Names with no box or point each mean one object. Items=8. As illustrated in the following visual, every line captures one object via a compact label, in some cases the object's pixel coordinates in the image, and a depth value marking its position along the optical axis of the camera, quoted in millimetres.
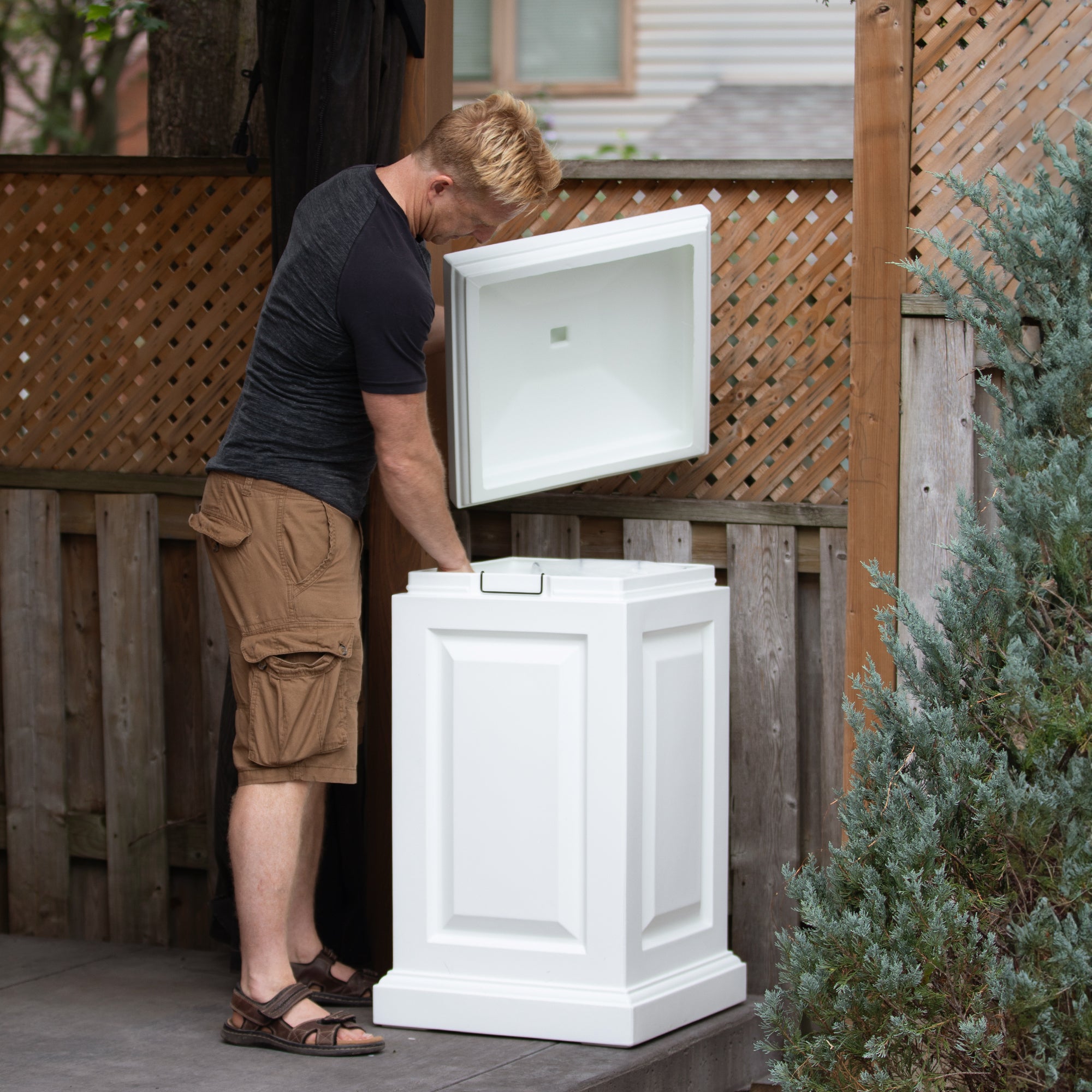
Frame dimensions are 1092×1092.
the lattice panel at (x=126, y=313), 8055
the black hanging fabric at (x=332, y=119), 6789
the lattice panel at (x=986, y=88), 5898
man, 5871
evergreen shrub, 4770
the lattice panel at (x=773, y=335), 7156
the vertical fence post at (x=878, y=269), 6129
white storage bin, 6070
